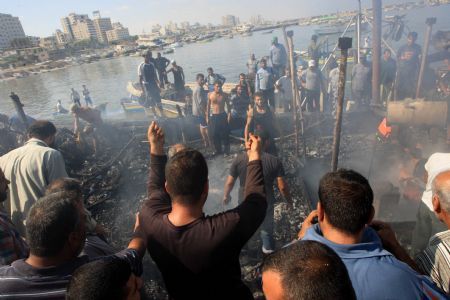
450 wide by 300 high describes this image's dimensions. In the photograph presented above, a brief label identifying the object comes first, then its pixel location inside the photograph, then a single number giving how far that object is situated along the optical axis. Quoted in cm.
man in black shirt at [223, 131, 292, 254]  420
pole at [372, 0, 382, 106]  952
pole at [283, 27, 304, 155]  682
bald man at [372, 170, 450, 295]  202
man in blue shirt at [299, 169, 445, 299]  160
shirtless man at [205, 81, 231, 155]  876
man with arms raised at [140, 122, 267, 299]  197
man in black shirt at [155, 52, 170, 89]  1442
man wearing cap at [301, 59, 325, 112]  1057
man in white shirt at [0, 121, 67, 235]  349
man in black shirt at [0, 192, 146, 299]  183
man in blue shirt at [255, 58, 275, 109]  1023
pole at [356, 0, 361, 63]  1158
